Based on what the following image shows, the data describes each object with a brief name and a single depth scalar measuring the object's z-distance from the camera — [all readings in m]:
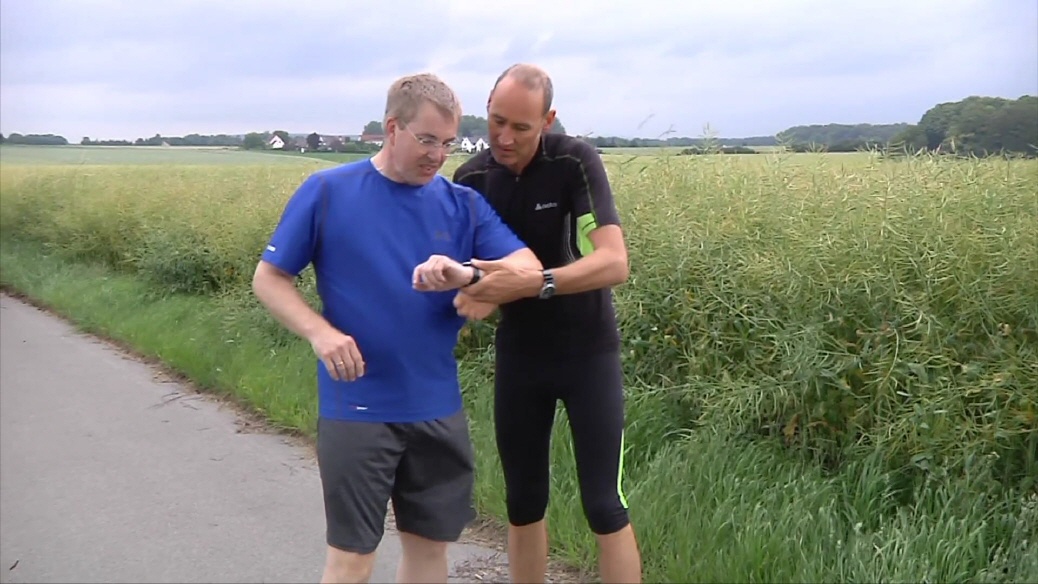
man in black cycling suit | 3.26
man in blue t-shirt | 2.95
